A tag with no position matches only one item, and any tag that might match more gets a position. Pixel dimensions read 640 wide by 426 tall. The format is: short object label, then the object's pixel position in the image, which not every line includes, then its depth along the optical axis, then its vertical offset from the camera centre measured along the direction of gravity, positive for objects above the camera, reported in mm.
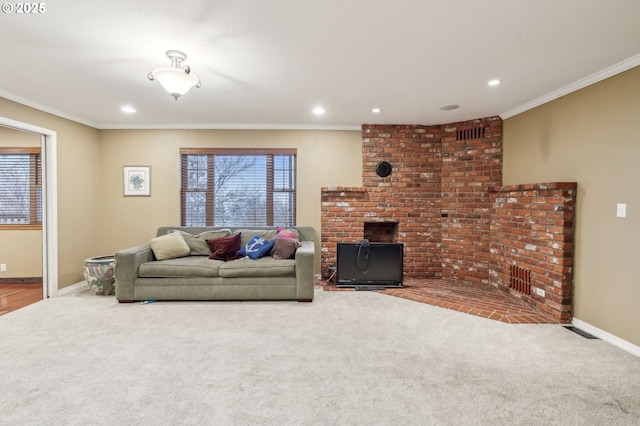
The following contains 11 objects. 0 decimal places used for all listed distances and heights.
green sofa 3561 -907
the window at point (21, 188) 4500 +242
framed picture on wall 4691 +374
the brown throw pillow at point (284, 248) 3878 -568
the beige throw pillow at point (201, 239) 4191 -498
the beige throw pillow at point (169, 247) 3840 -560
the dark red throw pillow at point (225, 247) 3953 -582
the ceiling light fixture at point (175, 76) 2324 +1028
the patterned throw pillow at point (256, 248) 3914 -577
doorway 3891 -148
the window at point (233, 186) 4770 +307
